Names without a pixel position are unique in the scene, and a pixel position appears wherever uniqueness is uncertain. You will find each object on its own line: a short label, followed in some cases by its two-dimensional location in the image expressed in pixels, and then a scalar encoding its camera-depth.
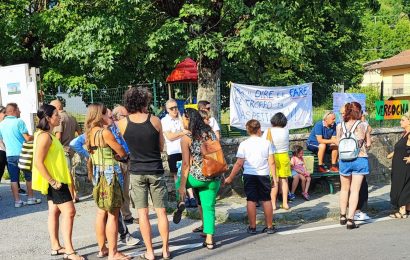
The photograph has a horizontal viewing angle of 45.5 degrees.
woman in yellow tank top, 5.41
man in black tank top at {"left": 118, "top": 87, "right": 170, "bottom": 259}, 5.38
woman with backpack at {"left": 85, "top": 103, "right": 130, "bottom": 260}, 5.38
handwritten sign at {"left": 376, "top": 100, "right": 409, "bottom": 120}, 11.60
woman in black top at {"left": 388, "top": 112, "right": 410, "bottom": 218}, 7.70
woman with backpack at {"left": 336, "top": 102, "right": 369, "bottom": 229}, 7.04
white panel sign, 9.81
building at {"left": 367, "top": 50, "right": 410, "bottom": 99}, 39.91
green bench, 9.43
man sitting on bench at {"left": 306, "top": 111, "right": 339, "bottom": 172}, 9.65
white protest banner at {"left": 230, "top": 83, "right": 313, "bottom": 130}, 9.93
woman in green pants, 5.89
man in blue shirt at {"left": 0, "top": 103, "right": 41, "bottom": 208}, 8.45
